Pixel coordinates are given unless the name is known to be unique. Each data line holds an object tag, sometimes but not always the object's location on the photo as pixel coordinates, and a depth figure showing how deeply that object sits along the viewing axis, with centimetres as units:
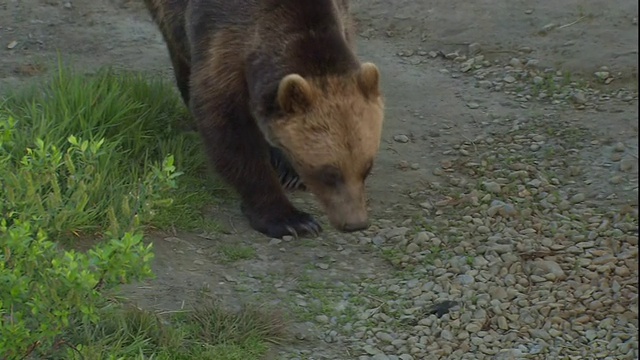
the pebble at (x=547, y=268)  946
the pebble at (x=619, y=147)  1177
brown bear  942
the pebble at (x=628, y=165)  1132
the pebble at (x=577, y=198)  1084
